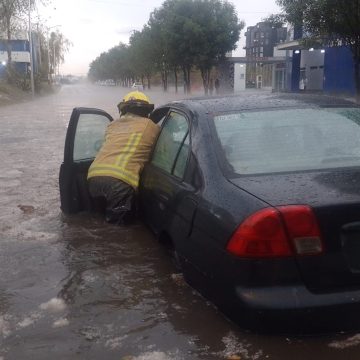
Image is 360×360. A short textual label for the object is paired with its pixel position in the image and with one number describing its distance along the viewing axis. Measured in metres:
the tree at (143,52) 57.88
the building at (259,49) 81.54
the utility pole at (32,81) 47.03
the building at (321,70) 37.06
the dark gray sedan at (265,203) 2.88
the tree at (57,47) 111.39
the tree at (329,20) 18.50
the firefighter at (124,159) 5.09
